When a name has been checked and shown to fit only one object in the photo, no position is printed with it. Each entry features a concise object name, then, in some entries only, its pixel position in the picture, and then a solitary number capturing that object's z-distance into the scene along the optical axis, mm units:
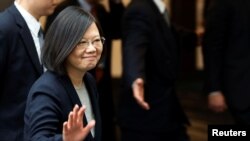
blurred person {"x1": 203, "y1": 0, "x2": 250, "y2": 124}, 6774
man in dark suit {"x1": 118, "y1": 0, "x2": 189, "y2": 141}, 6560
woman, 3951
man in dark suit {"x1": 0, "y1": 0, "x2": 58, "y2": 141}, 4923
